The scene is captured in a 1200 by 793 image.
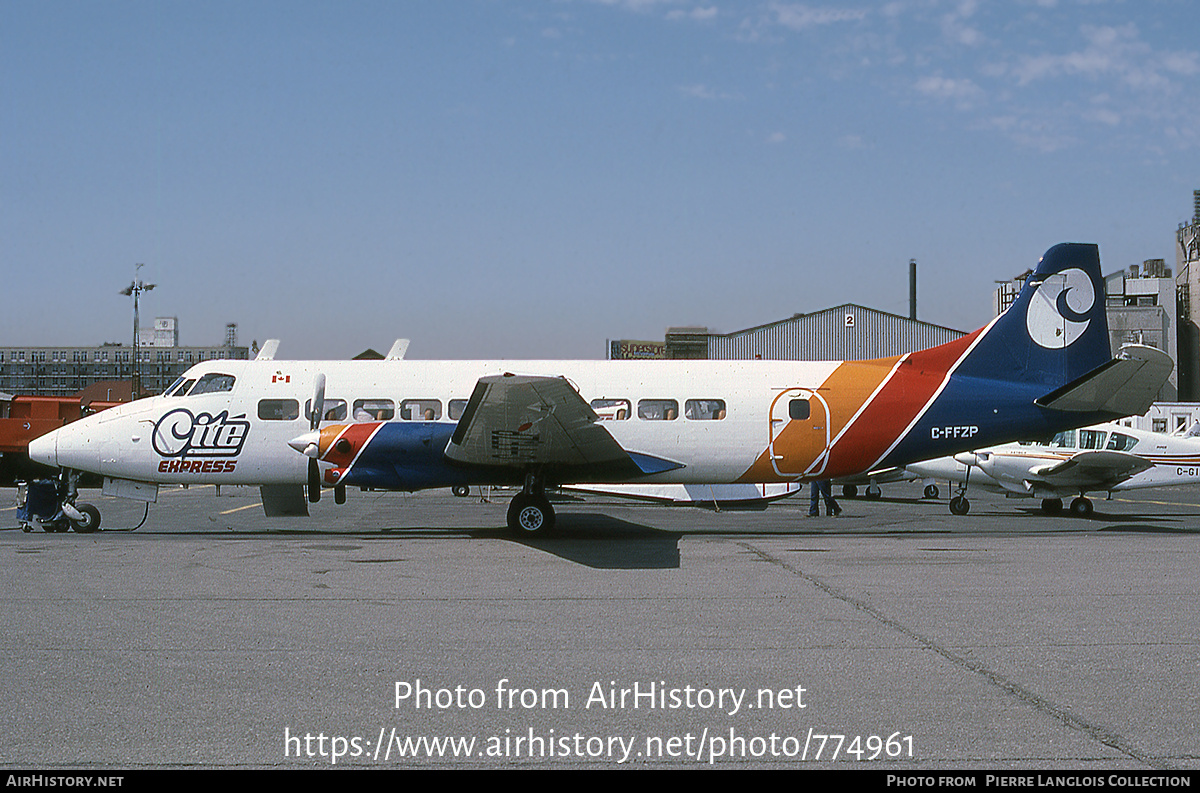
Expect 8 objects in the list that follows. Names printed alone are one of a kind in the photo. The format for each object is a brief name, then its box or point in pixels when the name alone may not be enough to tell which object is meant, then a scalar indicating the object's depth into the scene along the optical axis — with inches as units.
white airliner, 649.0
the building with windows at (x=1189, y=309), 2372.0
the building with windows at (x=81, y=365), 5516.7
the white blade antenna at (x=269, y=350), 718.5
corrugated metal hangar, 1910.7
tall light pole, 2400.8
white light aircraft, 840.9
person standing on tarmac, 860.0
